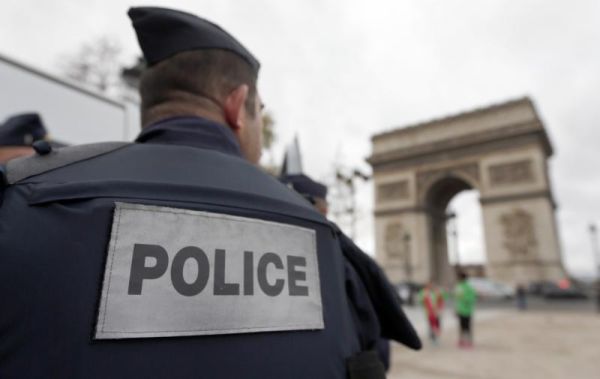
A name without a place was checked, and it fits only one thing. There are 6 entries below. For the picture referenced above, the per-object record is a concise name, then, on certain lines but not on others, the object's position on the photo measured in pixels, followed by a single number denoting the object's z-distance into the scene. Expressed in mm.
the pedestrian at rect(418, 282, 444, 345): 8750
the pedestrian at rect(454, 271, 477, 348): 8562
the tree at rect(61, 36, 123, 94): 13805
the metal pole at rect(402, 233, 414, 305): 28500
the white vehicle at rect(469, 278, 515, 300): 26070
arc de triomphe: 25844
